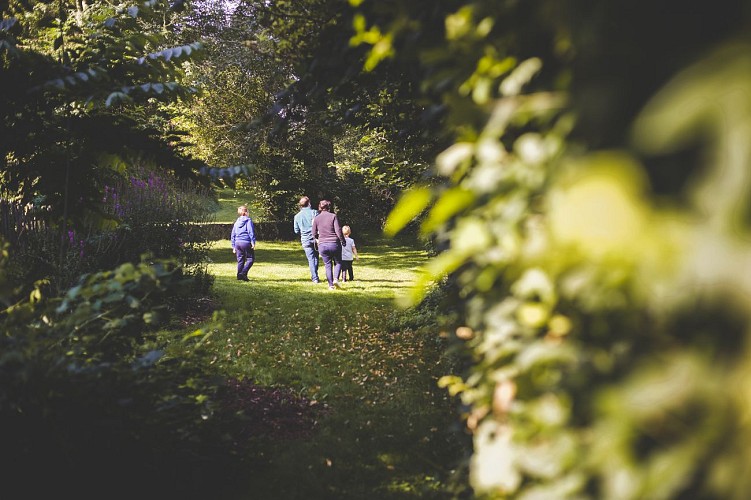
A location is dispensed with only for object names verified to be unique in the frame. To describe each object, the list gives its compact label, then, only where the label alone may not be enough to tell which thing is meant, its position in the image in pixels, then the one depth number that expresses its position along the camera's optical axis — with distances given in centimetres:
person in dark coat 1301
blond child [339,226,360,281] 1450
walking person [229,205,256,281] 1402
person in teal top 1405
